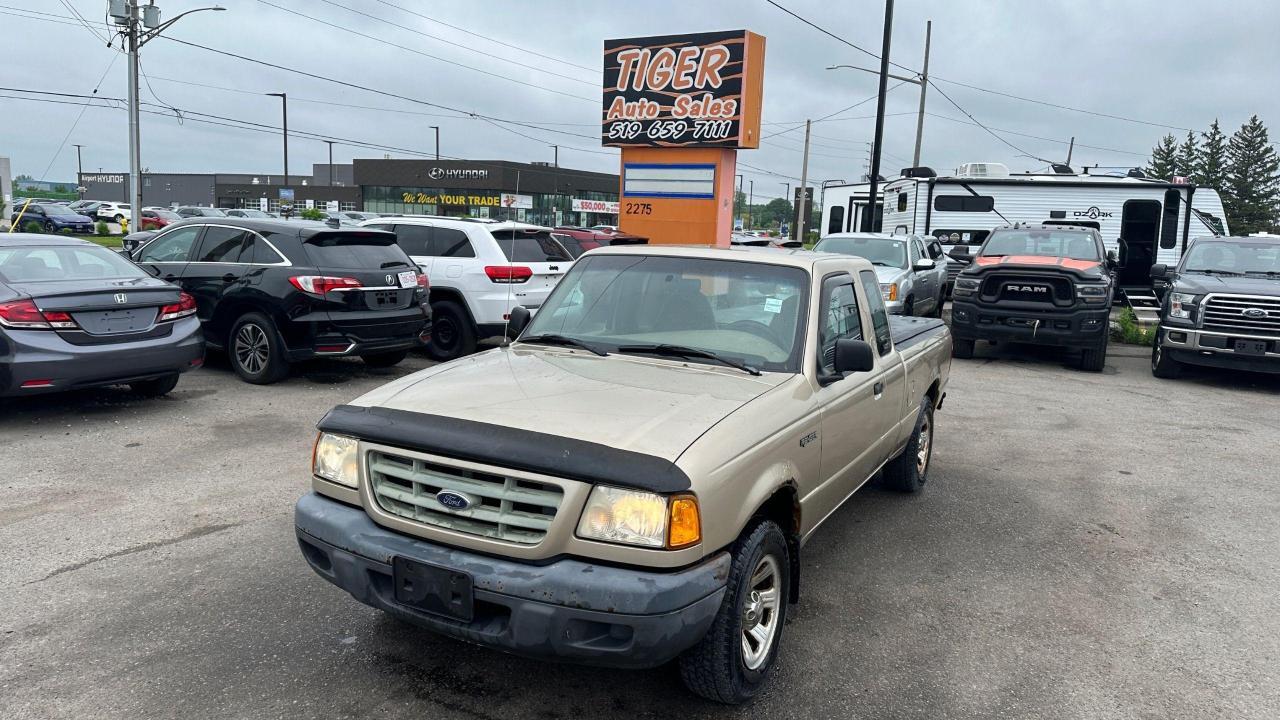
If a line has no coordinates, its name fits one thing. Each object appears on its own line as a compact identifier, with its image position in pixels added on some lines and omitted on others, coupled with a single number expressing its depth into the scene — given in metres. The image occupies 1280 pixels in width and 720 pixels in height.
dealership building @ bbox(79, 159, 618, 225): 73.50
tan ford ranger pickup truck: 2.89
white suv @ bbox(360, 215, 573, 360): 10.75
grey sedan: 6.80
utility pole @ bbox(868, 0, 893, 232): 21.59
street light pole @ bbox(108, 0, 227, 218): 21.66
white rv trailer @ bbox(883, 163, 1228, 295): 18.03
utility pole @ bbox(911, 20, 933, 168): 32.56
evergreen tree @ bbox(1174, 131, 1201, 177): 76.50
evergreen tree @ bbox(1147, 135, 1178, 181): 80.75
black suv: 8.81
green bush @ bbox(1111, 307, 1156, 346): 15.37
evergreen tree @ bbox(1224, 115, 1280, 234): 70.94
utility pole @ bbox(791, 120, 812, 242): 52.47
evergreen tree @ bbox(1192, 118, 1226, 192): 74.25
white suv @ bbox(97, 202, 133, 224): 50.31
